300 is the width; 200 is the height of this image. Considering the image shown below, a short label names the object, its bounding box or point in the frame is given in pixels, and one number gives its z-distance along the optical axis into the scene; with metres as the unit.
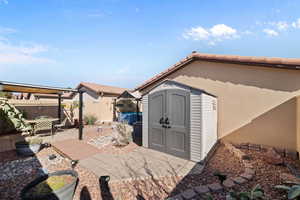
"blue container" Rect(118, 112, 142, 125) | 12.00
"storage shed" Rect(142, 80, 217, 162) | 4.24
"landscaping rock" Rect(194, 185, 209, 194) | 2.74
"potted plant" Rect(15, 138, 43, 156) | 5.08
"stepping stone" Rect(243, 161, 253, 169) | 3.78
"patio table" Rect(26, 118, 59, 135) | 7.05
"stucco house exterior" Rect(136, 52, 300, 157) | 4.59
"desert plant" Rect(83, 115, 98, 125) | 11.88
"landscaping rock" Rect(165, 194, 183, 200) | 2.63
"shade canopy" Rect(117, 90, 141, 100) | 11.08
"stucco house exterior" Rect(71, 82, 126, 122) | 13.12
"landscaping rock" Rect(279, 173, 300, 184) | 2.77
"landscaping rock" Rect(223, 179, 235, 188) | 2.90
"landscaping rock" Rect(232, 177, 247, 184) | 3.01
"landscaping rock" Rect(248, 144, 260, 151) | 5.05
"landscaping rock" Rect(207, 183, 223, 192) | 2.80
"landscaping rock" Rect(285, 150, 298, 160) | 4.41
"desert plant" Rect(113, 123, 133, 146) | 6.00
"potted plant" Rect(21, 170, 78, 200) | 2.35
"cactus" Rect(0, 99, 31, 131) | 5.92
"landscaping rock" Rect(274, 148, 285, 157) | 4.53
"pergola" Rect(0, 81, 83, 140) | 4.95
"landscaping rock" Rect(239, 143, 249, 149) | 5.24
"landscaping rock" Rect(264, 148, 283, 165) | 3.94
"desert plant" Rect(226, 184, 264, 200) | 2.13
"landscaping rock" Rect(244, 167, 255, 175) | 3.42
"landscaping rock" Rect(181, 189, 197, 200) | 2.61
